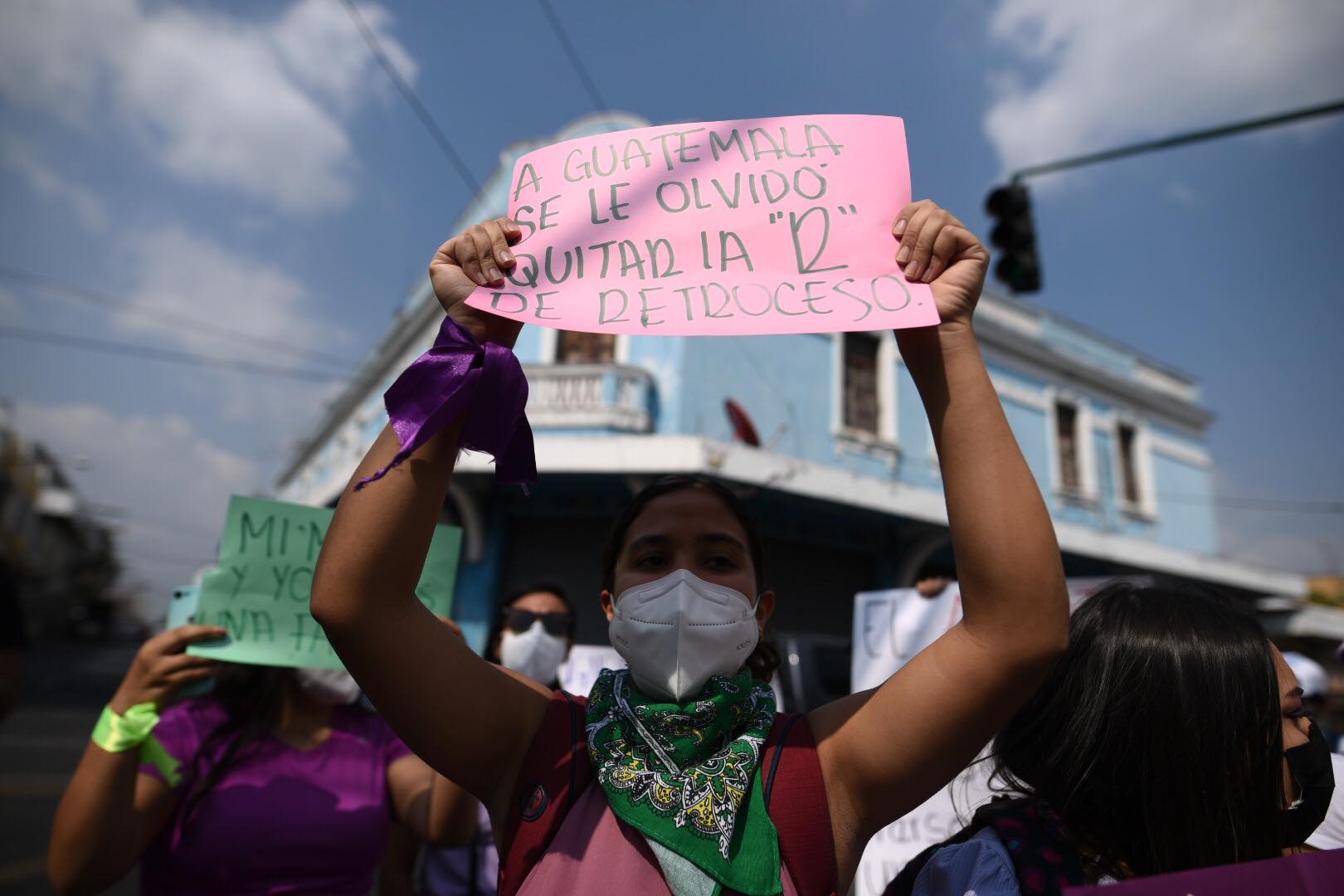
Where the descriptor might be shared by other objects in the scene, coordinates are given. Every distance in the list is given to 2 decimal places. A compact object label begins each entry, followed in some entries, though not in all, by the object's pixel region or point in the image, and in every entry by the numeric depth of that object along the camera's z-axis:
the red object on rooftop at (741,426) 9.52
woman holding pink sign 1.07
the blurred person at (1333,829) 1.61
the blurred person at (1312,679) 3.96
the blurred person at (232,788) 1.73
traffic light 5.94
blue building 9.12
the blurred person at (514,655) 2.76
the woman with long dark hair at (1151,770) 1.16
